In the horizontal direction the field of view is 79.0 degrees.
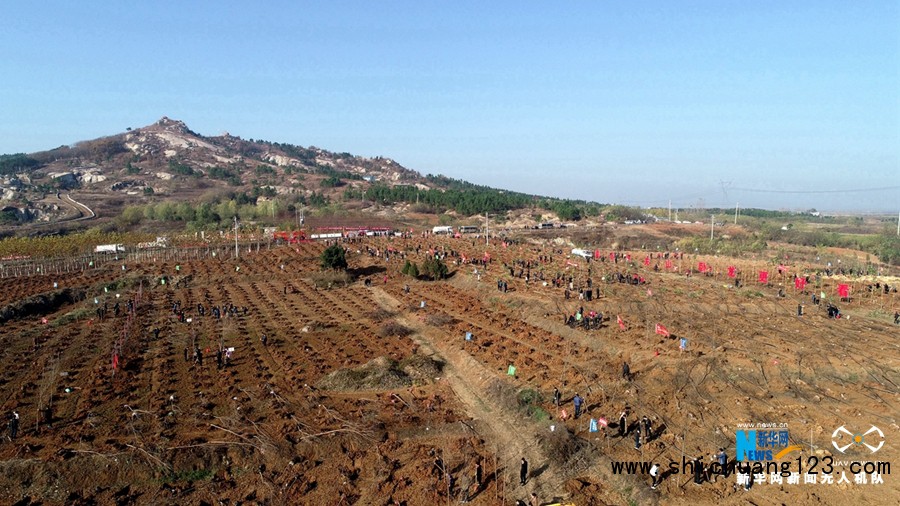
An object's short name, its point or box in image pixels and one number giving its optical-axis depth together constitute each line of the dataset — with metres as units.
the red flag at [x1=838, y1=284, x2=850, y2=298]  40.88
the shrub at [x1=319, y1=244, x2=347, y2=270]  56.28
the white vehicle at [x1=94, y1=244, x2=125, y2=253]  75.81
